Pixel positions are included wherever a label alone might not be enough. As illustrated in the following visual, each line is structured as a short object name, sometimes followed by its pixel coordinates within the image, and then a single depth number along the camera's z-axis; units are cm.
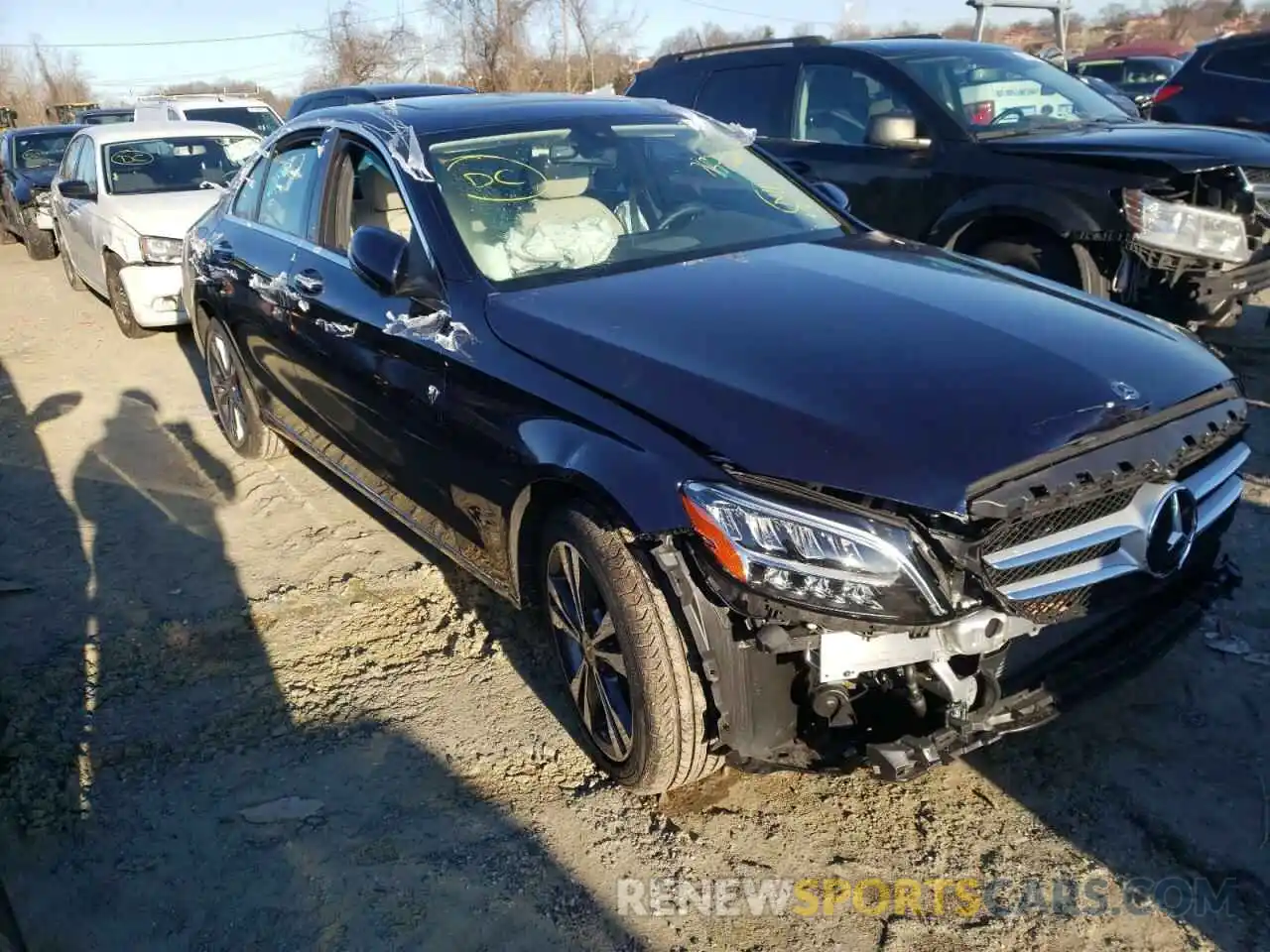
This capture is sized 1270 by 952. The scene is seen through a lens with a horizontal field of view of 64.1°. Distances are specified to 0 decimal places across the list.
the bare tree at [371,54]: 3609
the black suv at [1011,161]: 512
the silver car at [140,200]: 767
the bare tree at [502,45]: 3094
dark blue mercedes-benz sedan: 216
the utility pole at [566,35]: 3059
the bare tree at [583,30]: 3183
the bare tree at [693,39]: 4372
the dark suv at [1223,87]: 854
